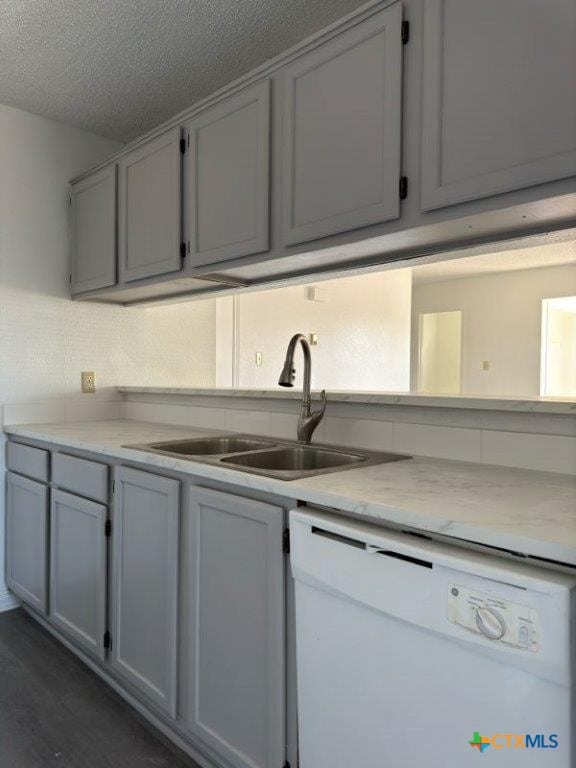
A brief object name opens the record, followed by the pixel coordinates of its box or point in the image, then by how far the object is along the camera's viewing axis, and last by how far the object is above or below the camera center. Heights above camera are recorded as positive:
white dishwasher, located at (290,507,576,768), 0.81 -0.48
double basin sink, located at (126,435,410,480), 1.63 -0.26
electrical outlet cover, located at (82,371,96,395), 2.82 -0.05
